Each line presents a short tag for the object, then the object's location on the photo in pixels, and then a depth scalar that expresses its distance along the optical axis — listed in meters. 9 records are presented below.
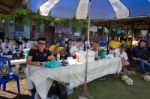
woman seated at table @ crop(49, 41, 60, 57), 4.43
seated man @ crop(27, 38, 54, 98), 2.56
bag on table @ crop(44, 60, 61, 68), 2.41
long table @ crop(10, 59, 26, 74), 3.84
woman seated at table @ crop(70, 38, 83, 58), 4.37
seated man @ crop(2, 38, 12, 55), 5.28
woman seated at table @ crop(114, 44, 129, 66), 4.14
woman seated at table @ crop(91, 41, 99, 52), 4.03
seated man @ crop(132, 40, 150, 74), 4.63
